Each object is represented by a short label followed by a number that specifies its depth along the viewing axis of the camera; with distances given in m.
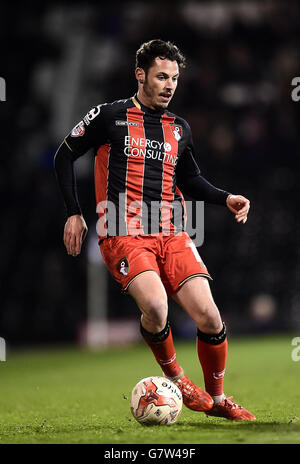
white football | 9.21
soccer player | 9.63
